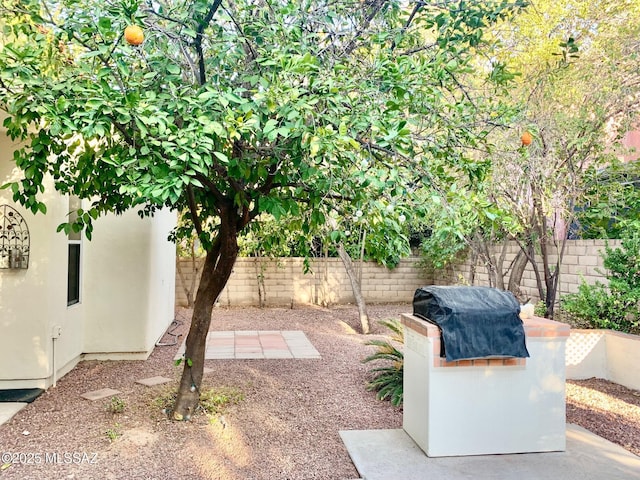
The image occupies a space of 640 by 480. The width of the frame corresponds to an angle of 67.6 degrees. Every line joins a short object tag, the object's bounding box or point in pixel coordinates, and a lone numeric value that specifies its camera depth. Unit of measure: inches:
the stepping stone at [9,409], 164.7
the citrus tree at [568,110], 216.8
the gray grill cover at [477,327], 134.4
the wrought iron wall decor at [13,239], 192.1
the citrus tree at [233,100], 109.7
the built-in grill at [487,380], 135.6
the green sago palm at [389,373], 190.2
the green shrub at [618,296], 219.0
